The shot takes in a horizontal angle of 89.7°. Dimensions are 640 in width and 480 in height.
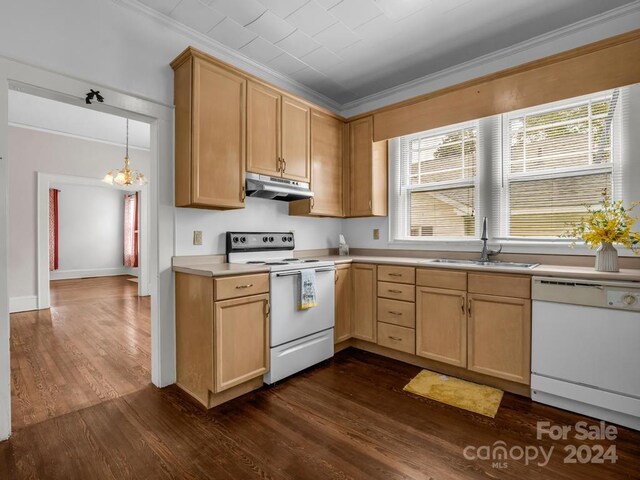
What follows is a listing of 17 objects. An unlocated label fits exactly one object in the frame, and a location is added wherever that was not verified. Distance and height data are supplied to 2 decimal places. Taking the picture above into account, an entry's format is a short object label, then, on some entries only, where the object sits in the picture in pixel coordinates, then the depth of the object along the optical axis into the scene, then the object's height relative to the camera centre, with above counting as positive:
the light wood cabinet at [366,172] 3.57 +0.74
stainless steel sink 2.62 -0.23
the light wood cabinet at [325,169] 3.39 +0.75
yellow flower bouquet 2.12 +0.01
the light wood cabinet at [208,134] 2.37 +0.80
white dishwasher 1.92 -0.70
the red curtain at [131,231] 8.70 +0.17
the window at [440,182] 3.23 +0.58
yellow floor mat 2.21 -1.16
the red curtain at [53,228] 7.95 +0.22
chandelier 4.66 +0.93
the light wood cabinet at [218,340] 2.17 -0.74
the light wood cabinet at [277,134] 2.76 +0.95
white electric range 2.52 -0.59
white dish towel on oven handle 2.67 -0.44
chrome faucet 2.92 -0.13
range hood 2.71 +0.44
